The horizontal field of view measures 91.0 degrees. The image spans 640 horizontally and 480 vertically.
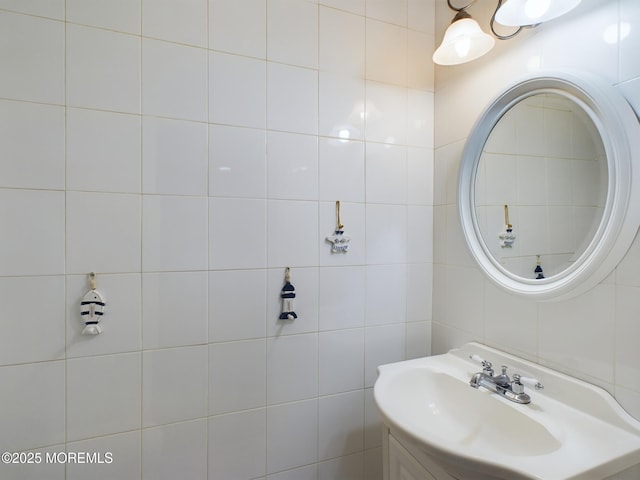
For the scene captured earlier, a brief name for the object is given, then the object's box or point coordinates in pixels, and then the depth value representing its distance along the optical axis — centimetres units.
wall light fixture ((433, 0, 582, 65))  90
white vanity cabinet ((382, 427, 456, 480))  89
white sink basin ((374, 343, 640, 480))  70
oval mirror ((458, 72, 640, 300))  82
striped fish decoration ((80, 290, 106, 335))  98
